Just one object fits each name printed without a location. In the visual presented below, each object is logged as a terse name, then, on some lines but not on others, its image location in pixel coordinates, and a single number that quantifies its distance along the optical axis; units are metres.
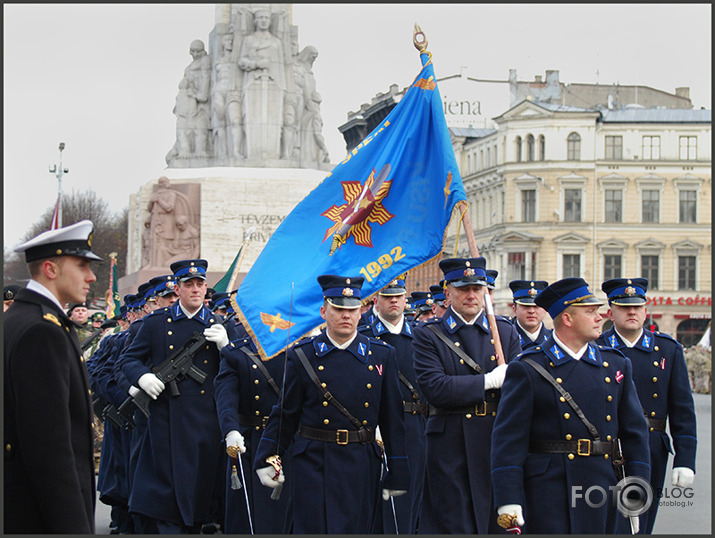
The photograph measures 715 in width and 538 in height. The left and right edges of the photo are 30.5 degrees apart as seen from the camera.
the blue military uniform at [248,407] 9.41
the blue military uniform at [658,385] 8.56
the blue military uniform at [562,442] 6.57
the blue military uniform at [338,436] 7.59
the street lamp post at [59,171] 40.75
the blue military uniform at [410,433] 10.12
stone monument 24.70
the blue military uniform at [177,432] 10.04
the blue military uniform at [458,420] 8.15
